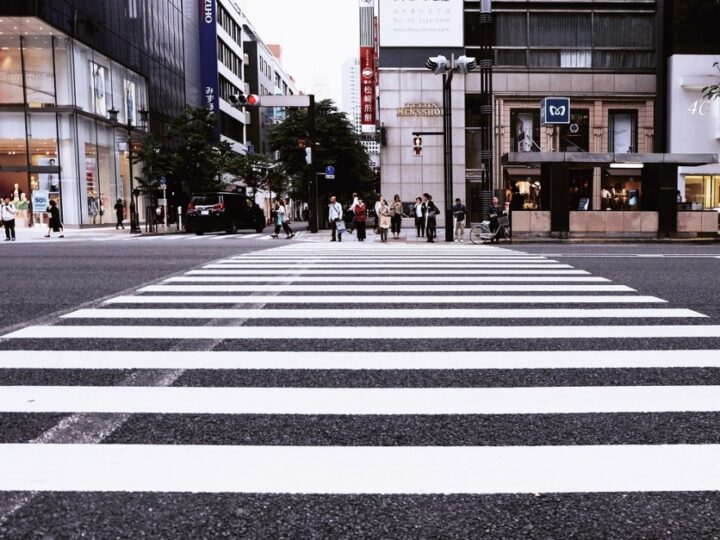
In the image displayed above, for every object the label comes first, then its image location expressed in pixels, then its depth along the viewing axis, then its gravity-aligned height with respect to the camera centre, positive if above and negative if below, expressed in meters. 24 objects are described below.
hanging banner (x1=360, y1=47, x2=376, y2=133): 41.94 +7.63
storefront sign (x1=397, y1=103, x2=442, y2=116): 36.47 +5.40
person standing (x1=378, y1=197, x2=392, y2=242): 23.44 -0.15
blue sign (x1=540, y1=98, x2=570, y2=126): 31.98 +4.65
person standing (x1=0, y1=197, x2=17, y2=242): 26.00 -0.07
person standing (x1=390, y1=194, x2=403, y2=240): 26.77 -0.22
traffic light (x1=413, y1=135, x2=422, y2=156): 27.23 +2.72
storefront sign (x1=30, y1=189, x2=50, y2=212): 34.75 +0.79
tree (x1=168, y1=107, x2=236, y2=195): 38.56 +3.42
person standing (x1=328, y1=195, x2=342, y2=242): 24.20 -0.06
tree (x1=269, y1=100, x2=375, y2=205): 40.00 +3.92
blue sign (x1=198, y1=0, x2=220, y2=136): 62.62 +14.57
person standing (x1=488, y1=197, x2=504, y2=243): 22.41 -0.20
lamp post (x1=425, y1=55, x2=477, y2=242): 23.48 +3.38
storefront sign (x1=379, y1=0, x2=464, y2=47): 36.38 +10.05
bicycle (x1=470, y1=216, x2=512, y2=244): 22.28 -0.73
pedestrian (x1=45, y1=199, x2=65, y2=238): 28.58 -0.15
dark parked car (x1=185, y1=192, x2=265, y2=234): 32.62 +0.05
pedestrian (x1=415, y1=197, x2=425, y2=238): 25.73 -0.15
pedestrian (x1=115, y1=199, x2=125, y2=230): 38.47 +0.17
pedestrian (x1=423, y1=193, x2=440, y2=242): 23.58 -0.32
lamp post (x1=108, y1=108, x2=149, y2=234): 34.34 +0.46
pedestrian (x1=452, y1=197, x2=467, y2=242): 25.12 -0.25
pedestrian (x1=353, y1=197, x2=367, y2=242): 24.03 -0.22
